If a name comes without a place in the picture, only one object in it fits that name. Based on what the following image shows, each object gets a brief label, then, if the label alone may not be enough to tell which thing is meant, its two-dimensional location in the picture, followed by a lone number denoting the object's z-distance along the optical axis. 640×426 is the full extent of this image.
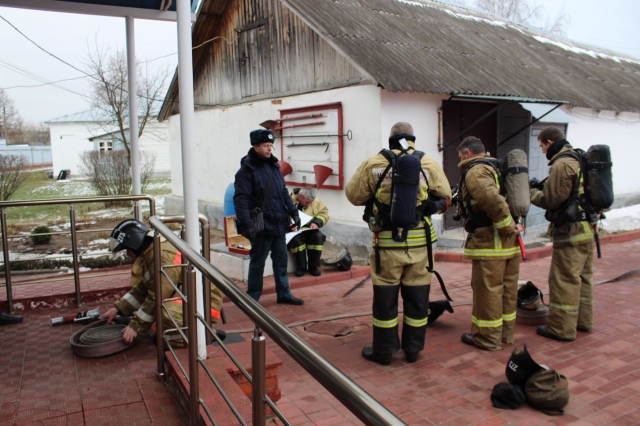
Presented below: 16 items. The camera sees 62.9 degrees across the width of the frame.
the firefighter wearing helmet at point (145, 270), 3.81
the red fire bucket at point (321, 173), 9.51
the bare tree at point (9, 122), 37.39
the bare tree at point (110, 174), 17.14
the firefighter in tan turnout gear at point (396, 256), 4.43
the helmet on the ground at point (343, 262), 7.74
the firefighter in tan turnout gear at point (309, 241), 7.51
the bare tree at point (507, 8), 35.78
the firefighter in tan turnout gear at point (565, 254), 4.93
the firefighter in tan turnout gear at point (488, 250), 4.70
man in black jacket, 5.58
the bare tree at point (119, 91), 20.34
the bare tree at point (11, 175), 13.30
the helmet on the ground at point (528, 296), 5.48
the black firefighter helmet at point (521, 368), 3.81
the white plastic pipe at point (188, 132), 3.30
